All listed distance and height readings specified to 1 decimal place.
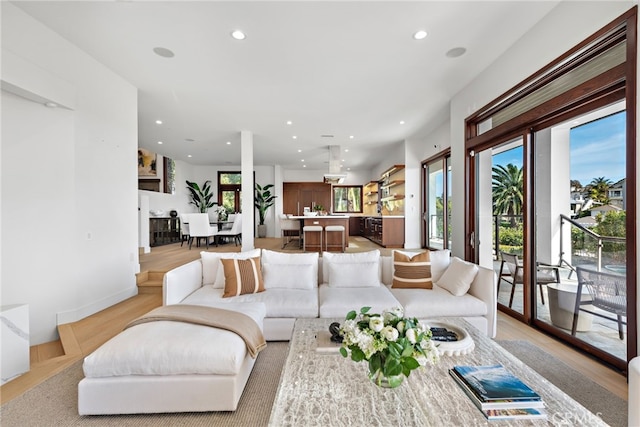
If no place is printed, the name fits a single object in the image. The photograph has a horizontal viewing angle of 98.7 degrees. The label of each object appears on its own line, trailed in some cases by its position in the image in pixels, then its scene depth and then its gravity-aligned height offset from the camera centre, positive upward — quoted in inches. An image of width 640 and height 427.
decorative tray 66.7 -33.0
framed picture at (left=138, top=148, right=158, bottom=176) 346.6 +64.3
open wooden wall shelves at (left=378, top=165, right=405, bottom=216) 323.8 +28.9
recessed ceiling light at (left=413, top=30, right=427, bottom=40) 114.9 +75.7
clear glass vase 49.4 -30.9
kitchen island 282.5 -21.5
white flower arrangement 48.8 -24.5
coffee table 46.1 -34.7
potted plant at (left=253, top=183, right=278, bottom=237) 423.2 +17.5
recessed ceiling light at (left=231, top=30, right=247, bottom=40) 114.3 +75.4
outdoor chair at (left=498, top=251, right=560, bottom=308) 118.3 -28.1
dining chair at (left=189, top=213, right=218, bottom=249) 293.6 -13.4
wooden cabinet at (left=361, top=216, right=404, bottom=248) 315.3 -21.8
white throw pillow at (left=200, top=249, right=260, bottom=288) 128.9 -23.4
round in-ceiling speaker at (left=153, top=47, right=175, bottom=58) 126.8 +76.0
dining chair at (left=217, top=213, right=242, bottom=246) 316.4 -19.6
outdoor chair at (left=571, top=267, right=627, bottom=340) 88.8 -27.9
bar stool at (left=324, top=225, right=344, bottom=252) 278.8 -17.2
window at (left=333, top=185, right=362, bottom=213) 495.2 +25.5
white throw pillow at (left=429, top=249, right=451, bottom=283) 133.6 -24.6
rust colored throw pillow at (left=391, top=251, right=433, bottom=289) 123.0 -27.1
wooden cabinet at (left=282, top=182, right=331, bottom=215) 466.9 +31.1
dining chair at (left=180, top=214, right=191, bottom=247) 310.7 -13.1
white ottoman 68.6 -41.7
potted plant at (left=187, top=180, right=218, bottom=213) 412.2 +25.5
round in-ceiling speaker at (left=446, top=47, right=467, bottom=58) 127.8 +76.3
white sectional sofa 106.3 -33.1
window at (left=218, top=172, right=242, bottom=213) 443.5 +36.5
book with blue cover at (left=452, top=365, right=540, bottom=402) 49.4 -33.1
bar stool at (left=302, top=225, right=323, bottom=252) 277.0 -17.0
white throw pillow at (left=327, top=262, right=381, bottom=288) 125.7 -28.5
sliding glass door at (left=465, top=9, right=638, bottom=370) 85.7 +7.1
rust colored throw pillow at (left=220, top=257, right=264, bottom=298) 114.1 -27.2
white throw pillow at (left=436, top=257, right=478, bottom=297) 114.0 -27.8
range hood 325.0 +57.7
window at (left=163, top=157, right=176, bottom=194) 367.2 +52.2
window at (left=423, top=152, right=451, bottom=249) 257.1 +11.4
